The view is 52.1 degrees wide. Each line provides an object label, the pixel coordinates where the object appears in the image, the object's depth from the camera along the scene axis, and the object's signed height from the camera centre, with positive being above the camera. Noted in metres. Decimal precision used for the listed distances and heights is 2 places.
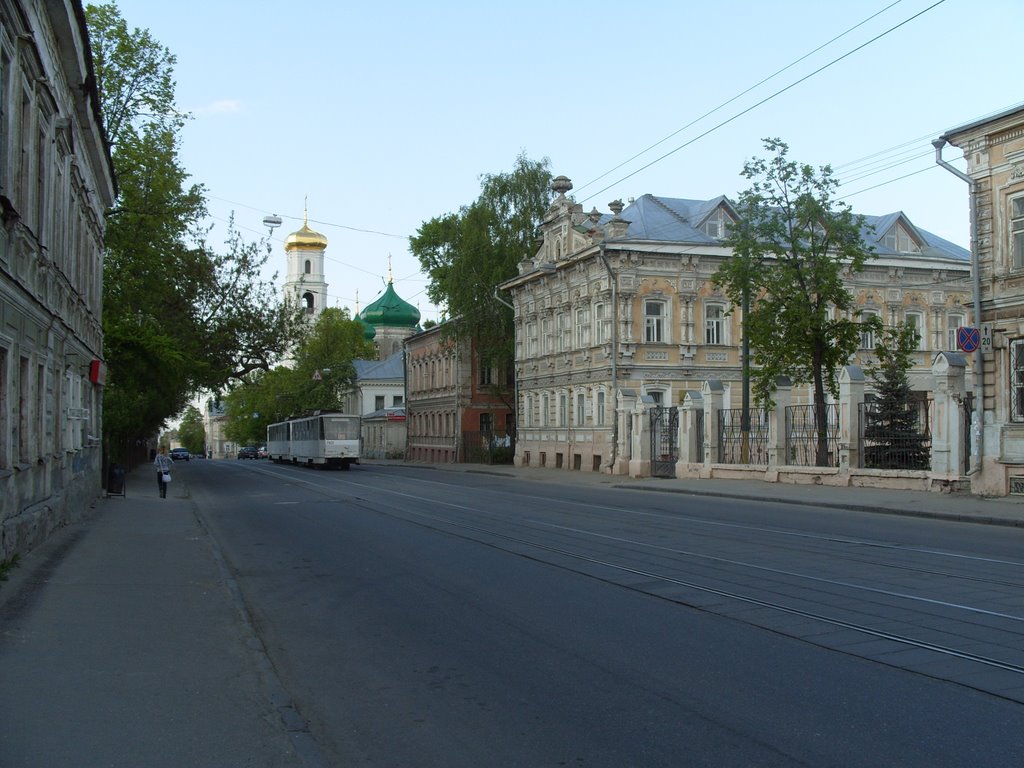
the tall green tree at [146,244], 32.12 +6.02
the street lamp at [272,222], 44.28 +8.55
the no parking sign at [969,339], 23.53 +1.88
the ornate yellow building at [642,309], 43.38 +5.06
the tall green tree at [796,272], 29.34 +4.31
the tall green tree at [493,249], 55.84 +9.35
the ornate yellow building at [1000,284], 23.08 +3.16
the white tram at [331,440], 55.44 -0.86
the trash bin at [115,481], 30.05 -1.62
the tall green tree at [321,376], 79.56 +3.68
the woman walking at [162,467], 31.12 -1.27
